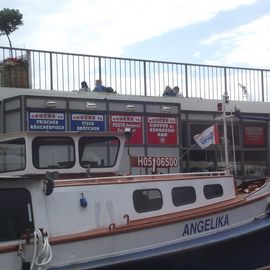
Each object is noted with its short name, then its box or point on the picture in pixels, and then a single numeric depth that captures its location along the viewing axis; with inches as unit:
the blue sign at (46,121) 561.0
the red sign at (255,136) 704.4
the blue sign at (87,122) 585.3
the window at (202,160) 665.6
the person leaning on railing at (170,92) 665.6
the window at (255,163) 703.7
